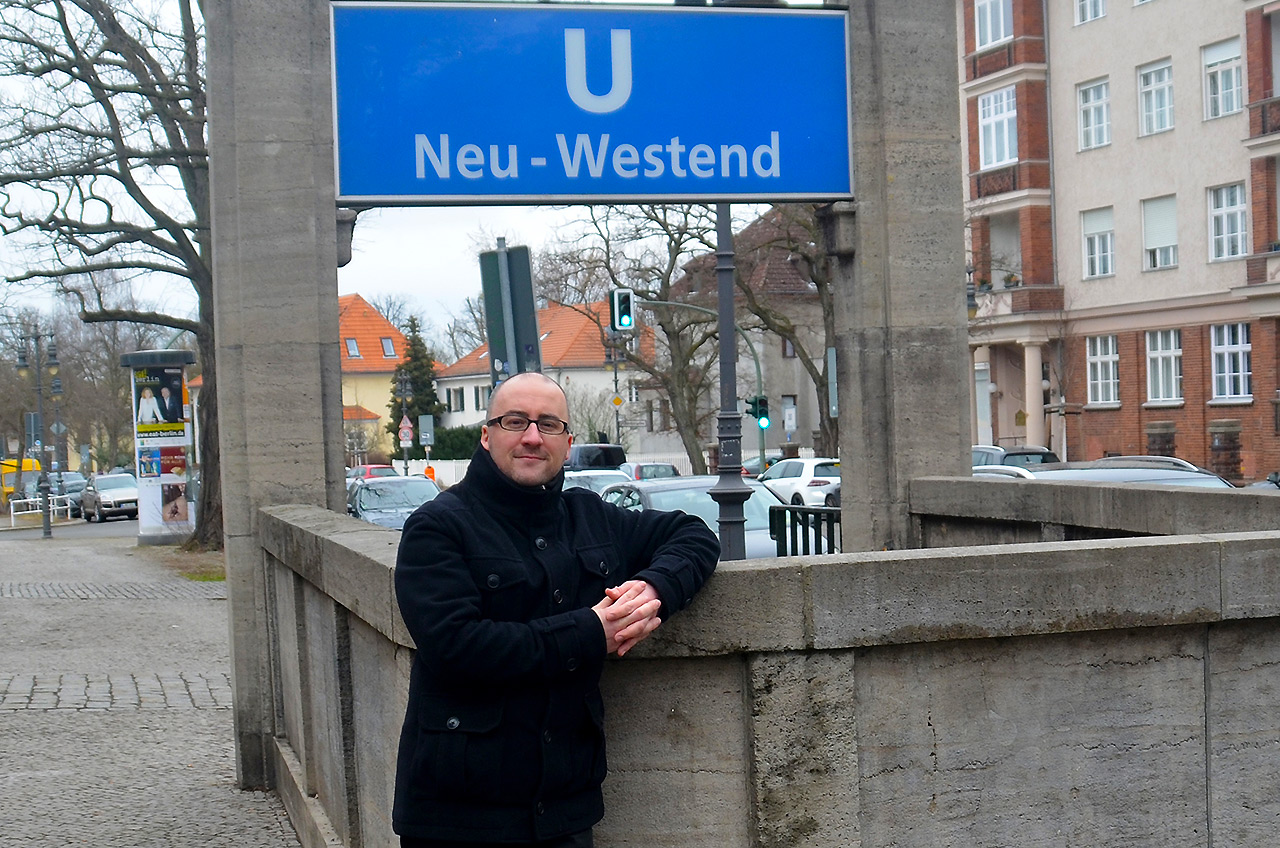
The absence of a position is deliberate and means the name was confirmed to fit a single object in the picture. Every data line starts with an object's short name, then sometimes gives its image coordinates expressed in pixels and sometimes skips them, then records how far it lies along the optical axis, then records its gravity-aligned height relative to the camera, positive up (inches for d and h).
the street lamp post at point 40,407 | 1632.6 +29.0
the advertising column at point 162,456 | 1282.0 -25.3
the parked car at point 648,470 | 1676.9 -70.5
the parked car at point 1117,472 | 611.5 -36.1
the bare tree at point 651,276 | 1619.1 +157.5
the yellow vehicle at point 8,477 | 2580.5 -80.6
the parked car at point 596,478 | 1128.1 -52.9
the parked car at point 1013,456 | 1066.1 -44.5
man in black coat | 125.8 -19.2
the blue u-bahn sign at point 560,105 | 294.7 +60.6
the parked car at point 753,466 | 1860.5 -80.2
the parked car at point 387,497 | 912.9 -49.7
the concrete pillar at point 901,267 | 319.6 +28.1
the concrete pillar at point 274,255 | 295.7 +33.1
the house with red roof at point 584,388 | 3068.4 +58.2
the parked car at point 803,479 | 1318.9 -70.2
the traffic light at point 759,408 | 1460.4 -4.3
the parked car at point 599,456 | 1768.0 -55.4
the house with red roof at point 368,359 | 4571.9 +181.0
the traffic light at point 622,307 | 1099.8 +76.3
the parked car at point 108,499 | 2094.0 -98.6
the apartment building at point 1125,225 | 1525.6 +186.2
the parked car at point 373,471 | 2082.3 -77.1
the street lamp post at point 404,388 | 2136.8 +41.8
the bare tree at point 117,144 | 995.3 +191.3
